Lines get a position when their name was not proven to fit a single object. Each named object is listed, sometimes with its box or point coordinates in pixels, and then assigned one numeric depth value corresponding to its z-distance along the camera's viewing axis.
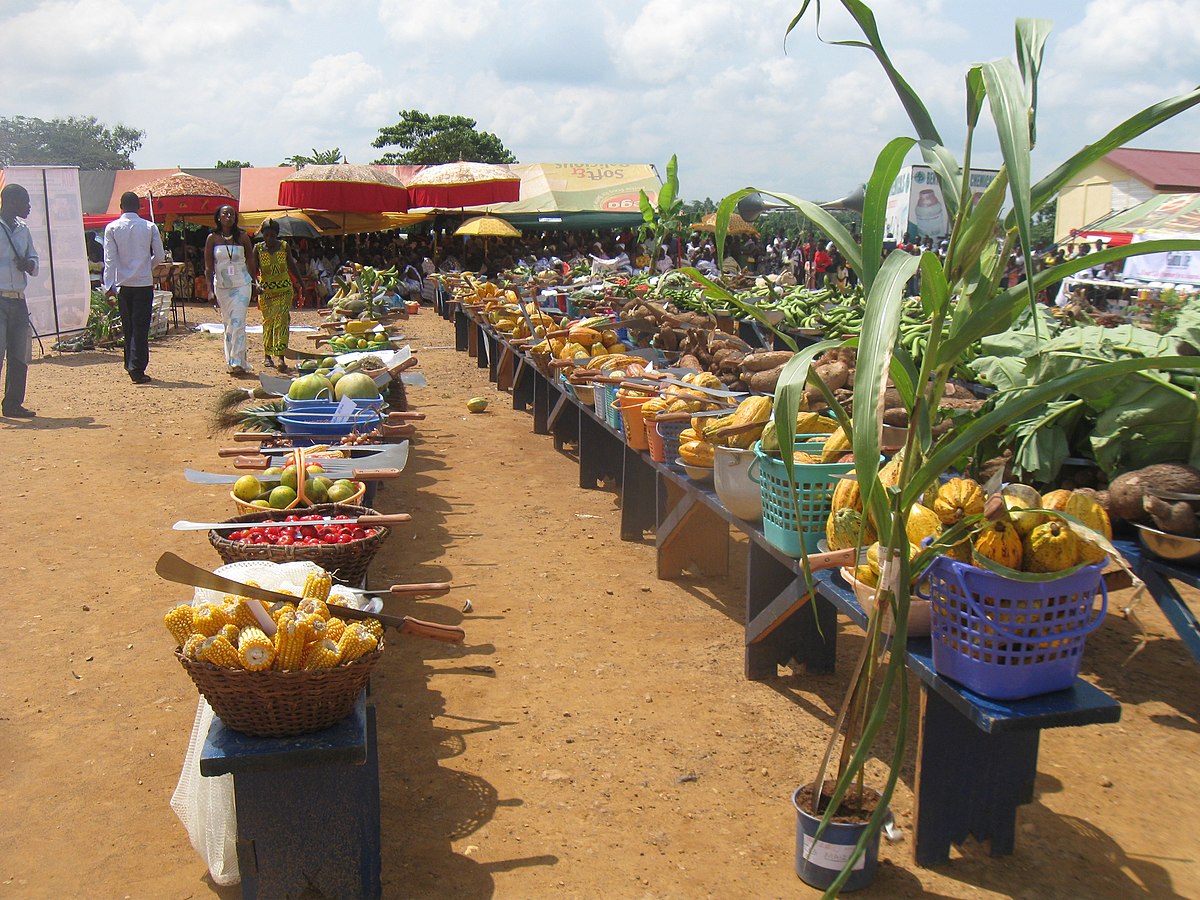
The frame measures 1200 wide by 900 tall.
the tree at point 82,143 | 69.43
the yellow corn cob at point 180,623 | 2.44
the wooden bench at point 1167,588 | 3.38
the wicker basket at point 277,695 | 2.31
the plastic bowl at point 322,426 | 5.14
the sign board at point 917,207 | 19.05
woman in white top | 11.16
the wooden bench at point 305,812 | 2.36
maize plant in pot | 1.81
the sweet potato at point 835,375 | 4.82
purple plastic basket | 2.26
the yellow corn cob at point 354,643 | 2.39
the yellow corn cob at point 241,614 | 2.43
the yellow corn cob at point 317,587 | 2.68
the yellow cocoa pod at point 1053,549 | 2.33
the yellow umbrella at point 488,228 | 23.88
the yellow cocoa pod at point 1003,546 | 2.36
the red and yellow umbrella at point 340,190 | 19.69
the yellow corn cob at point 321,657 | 2.35
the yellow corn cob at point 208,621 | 2.40
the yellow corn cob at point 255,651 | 2.29
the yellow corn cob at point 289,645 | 2.32
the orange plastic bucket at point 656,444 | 4.62
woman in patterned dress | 11.62
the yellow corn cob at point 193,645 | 2.31
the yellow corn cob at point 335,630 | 2.45
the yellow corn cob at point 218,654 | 2.29
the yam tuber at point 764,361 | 5.21
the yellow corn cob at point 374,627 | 2.50
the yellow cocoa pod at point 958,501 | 2.63
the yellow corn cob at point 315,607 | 2.49
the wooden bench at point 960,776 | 2.67
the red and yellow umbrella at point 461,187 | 22.09
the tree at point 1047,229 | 26.30
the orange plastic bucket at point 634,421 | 5.13
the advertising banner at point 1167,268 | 14.26
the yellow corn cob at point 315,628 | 2.38
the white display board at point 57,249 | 12.64
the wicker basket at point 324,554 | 3.13
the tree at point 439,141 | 53.38
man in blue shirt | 8.71
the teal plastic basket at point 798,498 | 3.11
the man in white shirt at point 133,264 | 10.14
